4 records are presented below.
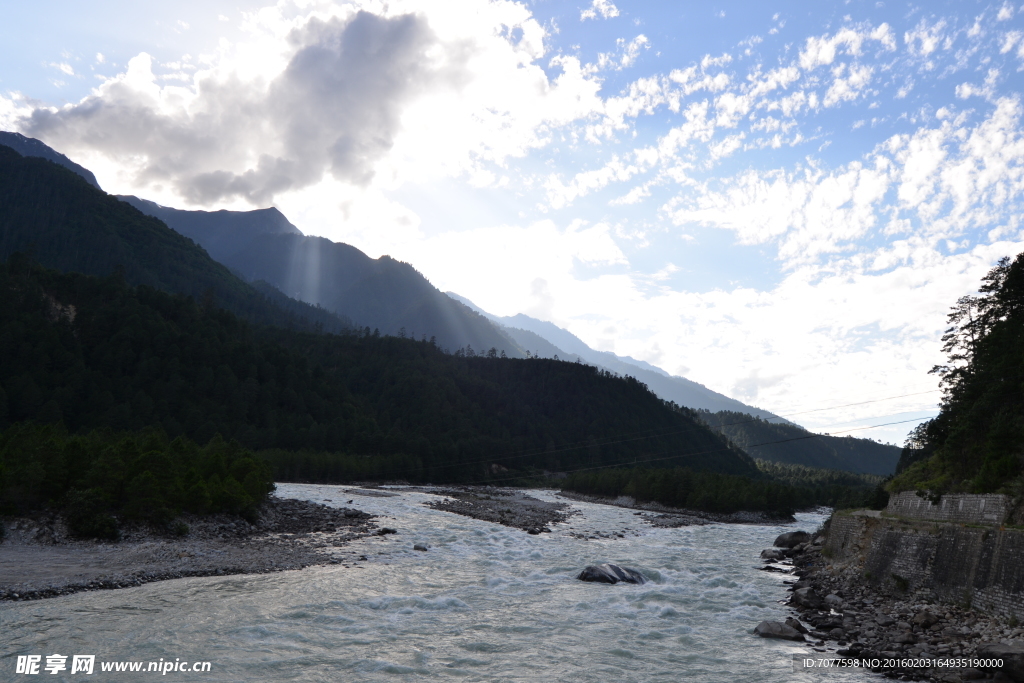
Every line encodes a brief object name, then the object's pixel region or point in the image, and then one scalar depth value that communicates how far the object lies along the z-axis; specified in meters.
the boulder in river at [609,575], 30.73
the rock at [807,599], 25.99
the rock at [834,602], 25.61
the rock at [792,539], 50.78
